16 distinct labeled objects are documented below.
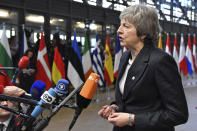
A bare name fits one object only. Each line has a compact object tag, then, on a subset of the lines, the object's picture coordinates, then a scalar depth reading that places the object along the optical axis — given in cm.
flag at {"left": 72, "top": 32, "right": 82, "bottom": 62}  794
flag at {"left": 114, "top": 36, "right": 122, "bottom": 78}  907
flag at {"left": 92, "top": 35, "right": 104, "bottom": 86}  879
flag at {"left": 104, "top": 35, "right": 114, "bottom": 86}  899
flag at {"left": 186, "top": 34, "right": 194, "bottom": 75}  1262
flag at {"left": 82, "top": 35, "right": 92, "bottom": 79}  830
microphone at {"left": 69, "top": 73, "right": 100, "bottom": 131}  141
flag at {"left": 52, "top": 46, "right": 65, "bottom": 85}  749
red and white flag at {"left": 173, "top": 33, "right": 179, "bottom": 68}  1203
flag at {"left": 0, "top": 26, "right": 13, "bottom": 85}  647
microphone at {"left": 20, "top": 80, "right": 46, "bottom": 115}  160
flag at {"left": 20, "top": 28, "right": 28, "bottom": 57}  727
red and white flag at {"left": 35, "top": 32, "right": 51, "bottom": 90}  719
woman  139
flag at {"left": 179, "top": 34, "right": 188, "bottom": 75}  1222
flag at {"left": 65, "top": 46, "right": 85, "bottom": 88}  768
